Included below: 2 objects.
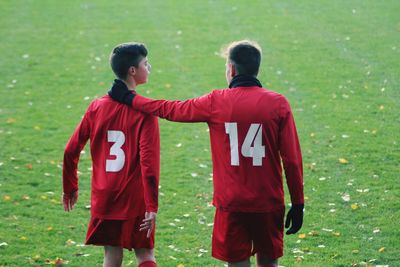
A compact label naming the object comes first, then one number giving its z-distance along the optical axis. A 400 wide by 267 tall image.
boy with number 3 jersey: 9.75
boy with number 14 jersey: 9.32
